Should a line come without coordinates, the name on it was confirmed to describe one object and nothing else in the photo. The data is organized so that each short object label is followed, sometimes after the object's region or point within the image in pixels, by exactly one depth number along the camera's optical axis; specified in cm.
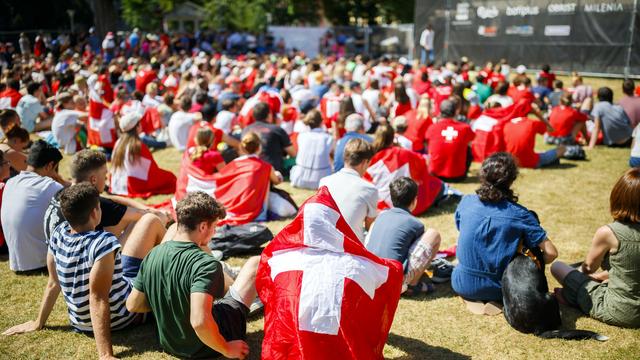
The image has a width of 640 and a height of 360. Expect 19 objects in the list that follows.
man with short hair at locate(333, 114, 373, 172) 765
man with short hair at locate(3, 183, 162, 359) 361
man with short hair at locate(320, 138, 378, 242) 495
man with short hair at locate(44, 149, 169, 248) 424
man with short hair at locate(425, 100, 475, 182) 816
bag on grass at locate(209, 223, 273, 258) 574
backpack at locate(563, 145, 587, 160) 975
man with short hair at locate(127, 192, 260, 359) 322
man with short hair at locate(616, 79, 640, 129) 1067
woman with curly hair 417
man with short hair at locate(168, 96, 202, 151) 1034
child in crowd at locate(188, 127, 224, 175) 713
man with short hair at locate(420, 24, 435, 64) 2178
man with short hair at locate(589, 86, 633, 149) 1038
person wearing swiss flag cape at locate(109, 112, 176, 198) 783
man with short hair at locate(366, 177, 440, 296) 455
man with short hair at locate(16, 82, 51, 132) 1224
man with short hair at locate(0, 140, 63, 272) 509
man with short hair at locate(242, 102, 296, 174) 852
